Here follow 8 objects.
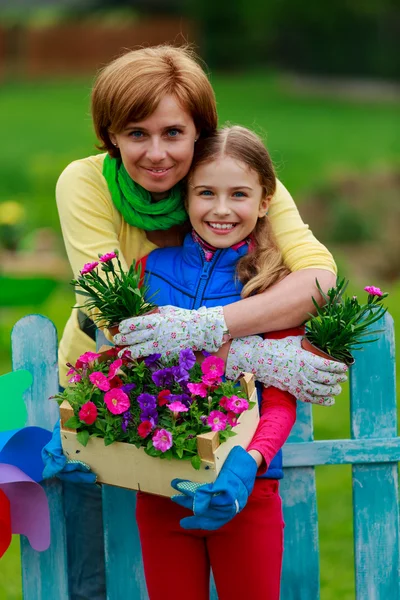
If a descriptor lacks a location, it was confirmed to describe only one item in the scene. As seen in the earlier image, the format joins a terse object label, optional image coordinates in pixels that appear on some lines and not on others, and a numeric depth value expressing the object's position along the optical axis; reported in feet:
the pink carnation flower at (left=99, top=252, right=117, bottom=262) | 13.84
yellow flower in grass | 37.63
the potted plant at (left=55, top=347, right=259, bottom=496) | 13.04
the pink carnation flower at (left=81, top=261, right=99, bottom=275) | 13.90
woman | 14.46
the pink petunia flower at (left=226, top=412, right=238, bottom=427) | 13.09
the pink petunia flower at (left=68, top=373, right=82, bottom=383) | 14.07
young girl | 14.63
